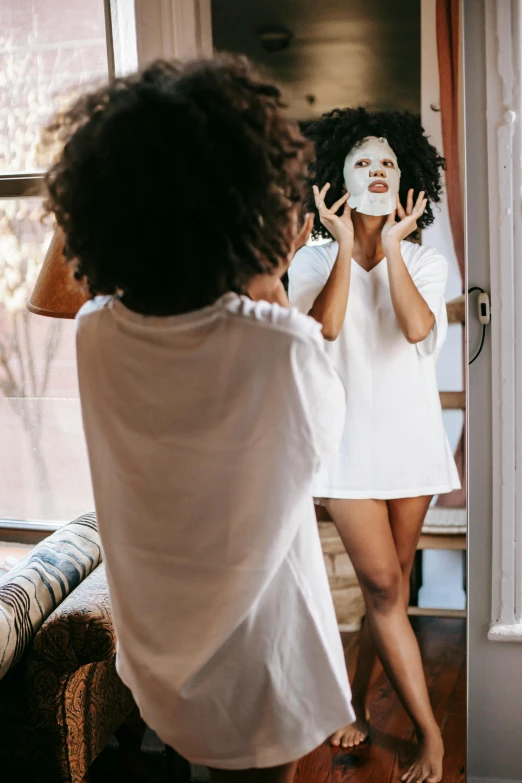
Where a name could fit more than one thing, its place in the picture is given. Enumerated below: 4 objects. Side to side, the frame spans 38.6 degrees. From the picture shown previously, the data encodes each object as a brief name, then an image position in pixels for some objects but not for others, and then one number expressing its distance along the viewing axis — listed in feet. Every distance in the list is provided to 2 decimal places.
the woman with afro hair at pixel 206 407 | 2.87
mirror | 4.97
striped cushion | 4.83
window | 7.62
